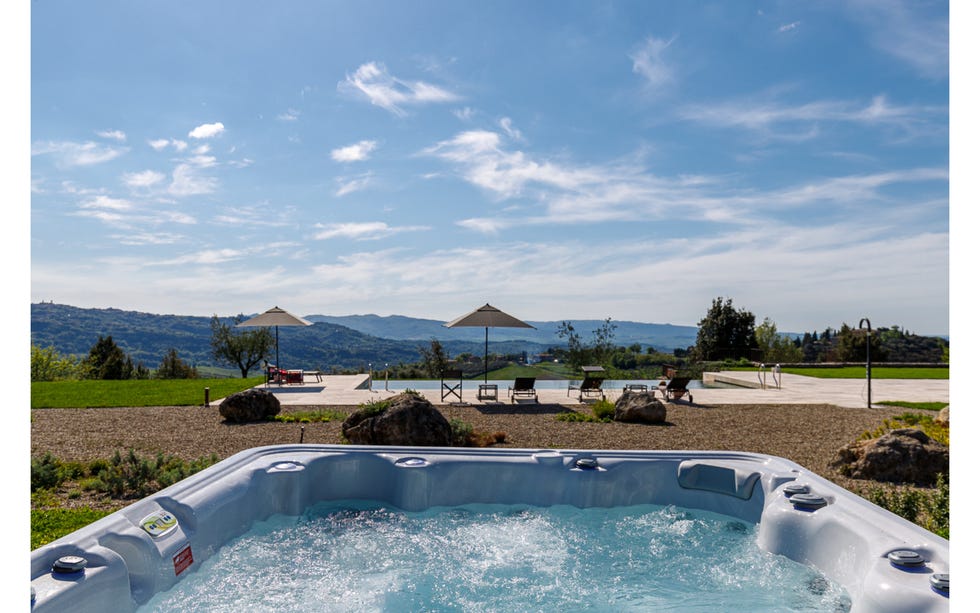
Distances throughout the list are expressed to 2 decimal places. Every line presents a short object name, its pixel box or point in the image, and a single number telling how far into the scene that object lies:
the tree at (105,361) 19.02
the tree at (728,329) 23.81
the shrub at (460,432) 7.30
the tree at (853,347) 23.36
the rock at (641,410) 9.48
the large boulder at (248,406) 9.60
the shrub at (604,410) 9.78
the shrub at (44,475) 5.71
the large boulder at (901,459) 5.96
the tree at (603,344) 19.03
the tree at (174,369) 20.02
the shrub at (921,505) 4.49
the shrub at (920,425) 7.04
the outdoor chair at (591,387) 12.23
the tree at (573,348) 18.84
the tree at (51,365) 19.97
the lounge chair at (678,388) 12.16
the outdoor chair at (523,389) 12.02
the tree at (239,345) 23.62
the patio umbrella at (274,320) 14.92
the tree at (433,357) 18.50
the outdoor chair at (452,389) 12.34
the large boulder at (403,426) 6.88
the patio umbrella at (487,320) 12.19
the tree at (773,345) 23.59
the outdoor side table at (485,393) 12.34
